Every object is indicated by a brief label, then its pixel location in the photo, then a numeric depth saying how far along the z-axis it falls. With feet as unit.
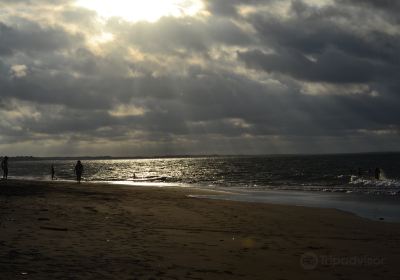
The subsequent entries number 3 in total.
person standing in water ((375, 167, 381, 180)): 206.55
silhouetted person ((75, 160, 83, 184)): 159.37
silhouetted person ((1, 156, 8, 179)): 156.89
